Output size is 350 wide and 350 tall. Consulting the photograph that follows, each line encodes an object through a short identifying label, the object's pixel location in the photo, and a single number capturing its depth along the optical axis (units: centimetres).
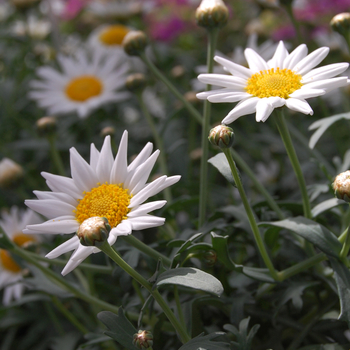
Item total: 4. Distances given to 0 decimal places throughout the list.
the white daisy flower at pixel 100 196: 35
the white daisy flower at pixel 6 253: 43
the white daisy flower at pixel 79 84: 54
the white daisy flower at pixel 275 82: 35
